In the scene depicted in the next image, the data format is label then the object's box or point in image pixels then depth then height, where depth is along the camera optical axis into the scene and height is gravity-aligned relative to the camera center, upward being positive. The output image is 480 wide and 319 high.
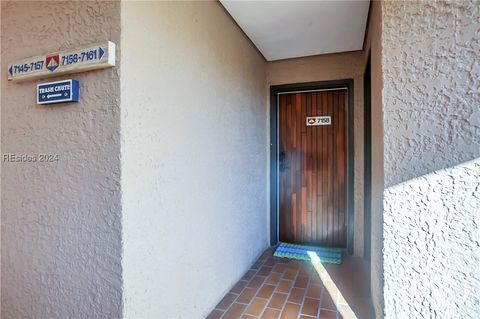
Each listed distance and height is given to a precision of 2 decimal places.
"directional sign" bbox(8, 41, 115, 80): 1.25 +0.52
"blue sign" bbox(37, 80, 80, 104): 1.34 +0.38
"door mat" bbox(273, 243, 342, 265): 3.02 -1.09
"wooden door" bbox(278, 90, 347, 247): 3.31 -0.07
